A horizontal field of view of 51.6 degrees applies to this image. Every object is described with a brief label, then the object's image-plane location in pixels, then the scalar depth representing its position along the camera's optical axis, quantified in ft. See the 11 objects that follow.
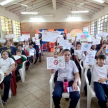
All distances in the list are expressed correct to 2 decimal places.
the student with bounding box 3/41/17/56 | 11.58
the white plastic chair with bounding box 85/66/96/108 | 6.09
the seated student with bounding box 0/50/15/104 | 7.33
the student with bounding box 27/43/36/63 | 14.55
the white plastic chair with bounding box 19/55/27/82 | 10.11
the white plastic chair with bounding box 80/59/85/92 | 8.42
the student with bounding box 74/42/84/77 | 10.42
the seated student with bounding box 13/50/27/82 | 10.00
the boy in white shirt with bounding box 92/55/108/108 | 5.65
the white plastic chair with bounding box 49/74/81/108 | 5.64
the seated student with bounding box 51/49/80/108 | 6.08
